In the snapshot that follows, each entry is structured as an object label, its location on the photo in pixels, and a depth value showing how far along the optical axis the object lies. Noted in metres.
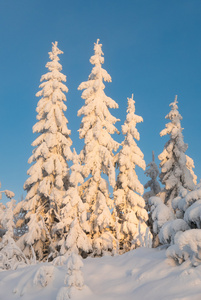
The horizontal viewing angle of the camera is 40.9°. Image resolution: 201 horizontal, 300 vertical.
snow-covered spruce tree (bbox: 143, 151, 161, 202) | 28.28
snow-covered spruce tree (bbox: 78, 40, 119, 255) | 19.08
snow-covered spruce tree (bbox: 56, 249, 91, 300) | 6.34
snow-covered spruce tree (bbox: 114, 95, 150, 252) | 20.25
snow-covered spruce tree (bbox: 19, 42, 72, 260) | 19.45
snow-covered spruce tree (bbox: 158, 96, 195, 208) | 22.41
